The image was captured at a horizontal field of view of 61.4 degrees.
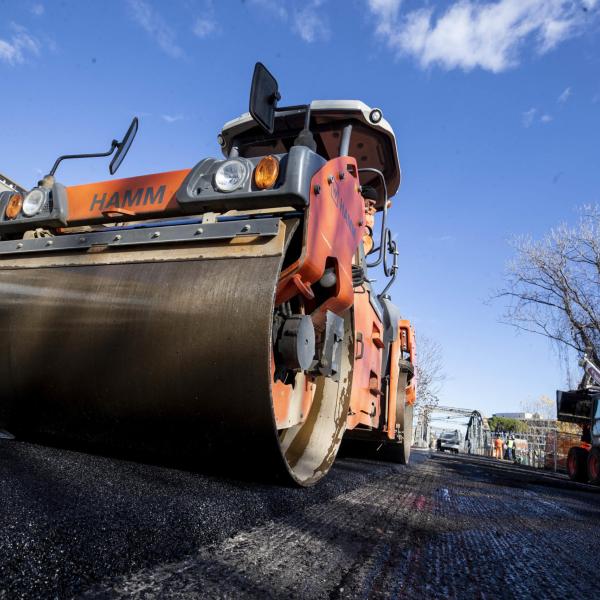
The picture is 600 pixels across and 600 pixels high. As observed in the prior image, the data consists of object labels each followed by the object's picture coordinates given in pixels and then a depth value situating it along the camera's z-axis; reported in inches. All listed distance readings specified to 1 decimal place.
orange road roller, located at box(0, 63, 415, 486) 66.3
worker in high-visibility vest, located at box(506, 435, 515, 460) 1070.4
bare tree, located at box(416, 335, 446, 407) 1284.4
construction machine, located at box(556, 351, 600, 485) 418.0
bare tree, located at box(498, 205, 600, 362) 673.0
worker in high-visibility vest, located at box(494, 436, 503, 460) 1152.3
